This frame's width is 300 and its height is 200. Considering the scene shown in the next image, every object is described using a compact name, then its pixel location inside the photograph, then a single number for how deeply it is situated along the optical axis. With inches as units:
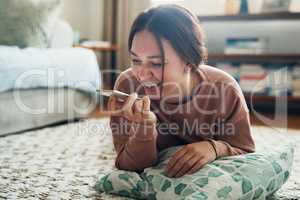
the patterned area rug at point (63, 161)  39.3
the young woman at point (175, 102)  33.9
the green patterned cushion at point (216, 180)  31.9
